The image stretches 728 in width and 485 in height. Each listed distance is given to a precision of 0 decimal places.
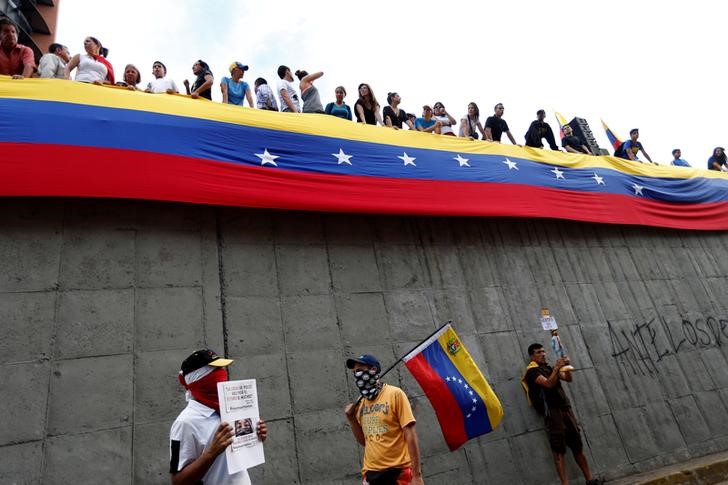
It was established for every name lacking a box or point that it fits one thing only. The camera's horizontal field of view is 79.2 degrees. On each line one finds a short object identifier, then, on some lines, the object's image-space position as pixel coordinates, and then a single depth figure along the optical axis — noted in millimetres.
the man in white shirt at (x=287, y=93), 7211
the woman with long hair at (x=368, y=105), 7773
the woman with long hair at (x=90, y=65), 5617
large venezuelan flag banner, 4152
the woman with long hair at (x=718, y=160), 11797
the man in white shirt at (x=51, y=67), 5406
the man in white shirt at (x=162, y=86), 6047
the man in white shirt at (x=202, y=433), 2170
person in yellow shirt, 3227
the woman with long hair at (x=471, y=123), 9078
